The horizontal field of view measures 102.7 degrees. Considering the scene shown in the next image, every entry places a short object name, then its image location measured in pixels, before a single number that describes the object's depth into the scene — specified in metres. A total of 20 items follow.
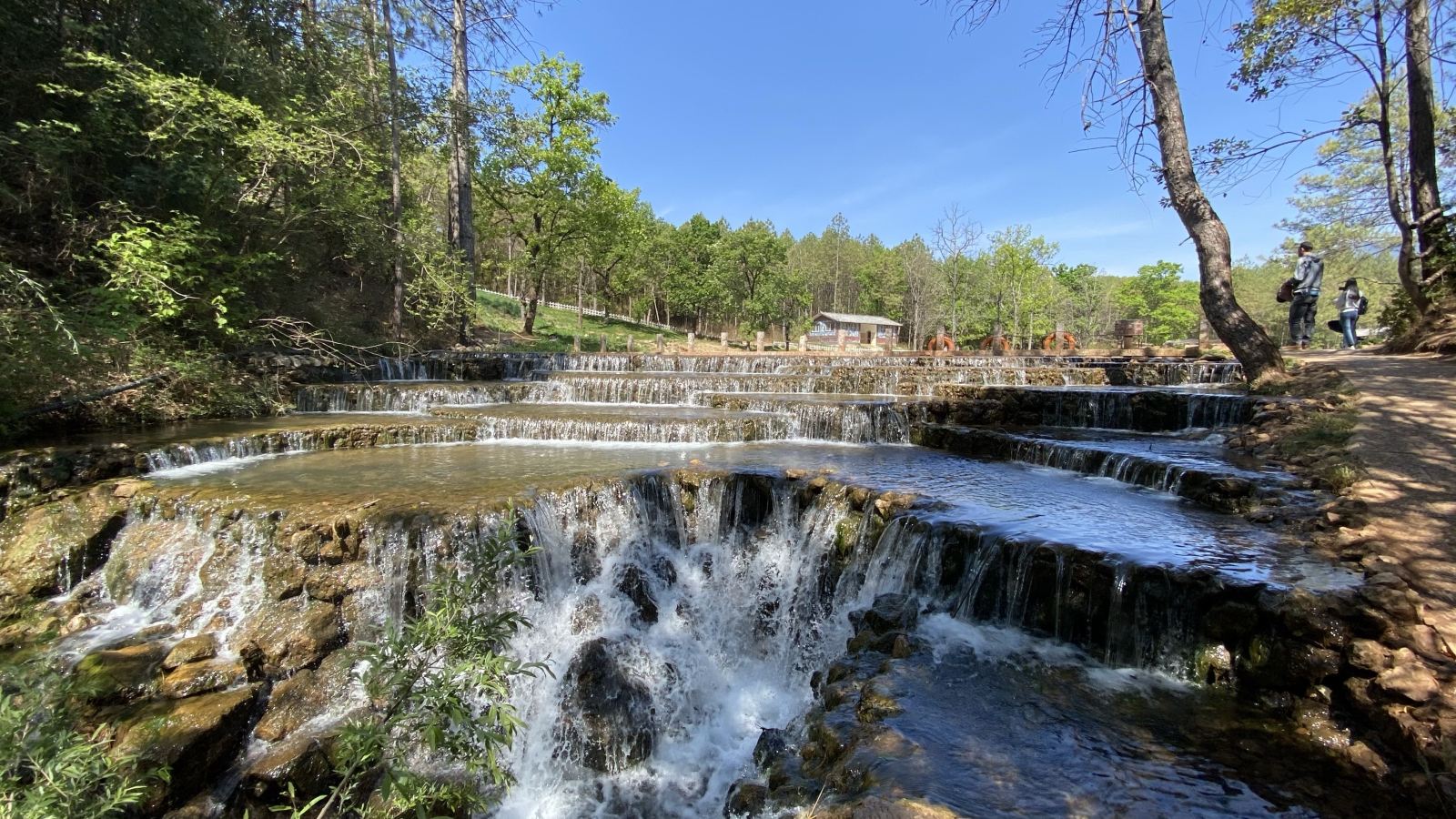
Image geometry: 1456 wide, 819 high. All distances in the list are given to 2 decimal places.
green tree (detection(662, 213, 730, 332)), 44.78
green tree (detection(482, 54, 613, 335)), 23.11
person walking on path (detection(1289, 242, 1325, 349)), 11.36
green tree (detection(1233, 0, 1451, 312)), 9.80
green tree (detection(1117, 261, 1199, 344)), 59.47
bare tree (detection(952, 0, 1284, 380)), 8.50
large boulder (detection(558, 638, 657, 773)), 4.46
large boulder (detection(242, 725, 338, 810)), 3.70
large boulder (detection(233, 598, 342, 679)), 4.55
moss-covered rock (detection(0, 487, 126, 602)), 5.21
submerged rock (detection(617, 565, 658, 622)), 5.74
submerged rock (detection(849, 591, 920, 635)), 4.62
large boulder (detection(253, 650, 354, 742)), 4.16
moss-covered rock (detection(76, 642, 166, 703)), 4.05
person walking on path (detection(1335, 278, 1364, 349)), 12.42
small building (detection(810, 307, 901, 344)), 47.25
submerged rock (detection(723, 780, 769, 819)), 3.15
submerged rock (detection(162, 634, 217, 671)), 4.43
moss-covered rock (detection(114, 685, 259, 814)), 3.59
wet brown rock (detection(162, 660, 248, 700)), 4.23
